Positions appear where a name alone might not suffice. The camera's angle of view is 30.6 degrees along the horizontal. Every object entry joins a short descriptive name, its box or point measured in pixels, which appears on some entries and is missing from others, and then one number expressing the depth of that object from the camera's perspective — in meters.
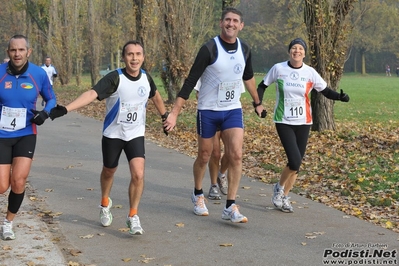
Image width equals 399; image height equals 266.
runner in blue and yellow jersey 7.02
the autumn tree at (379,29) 77.00
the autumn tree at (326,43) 16.03
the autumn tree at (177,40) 24.89
